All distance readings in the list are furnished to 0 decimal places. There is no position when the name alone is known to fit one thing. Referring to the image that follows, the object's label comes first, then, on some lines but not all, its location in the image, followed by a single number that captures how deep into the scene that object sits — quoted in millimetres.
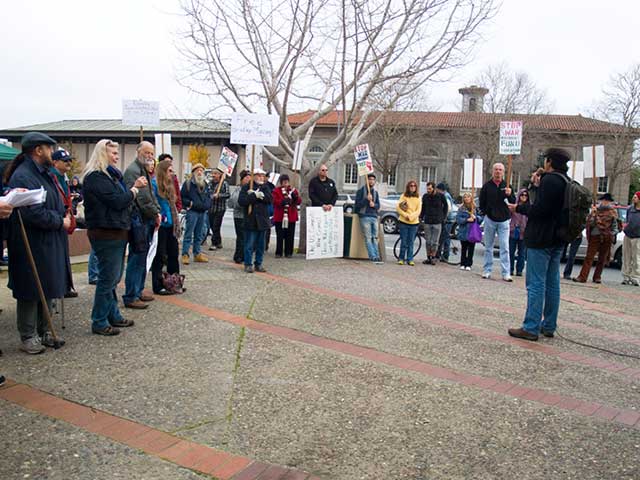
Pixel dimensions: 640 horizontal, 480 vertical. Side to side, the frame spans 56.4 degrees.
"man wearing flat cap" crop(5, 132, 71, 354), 5039
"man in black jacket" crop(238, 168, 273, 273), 10031
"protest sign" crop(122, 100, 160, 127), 11914
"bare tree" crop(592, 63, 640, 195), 41562
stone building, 45219
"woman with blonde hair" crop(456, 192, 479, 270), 12711
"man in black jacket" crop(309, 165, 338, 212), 12531
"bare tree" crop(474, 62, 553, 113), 43219
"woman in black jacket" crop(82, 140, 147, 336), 5566
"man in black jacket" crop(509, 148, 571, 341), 6266
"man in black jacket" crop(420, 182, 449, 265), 12977
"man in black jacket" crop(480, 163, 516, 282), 10734
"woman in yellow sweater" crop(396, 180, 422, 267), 12484
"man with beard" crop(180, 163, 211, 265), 10938
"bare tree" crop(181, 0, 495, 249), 11703
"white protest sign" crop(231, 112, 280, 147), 11234
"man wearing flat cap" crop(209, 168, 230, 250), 13797
